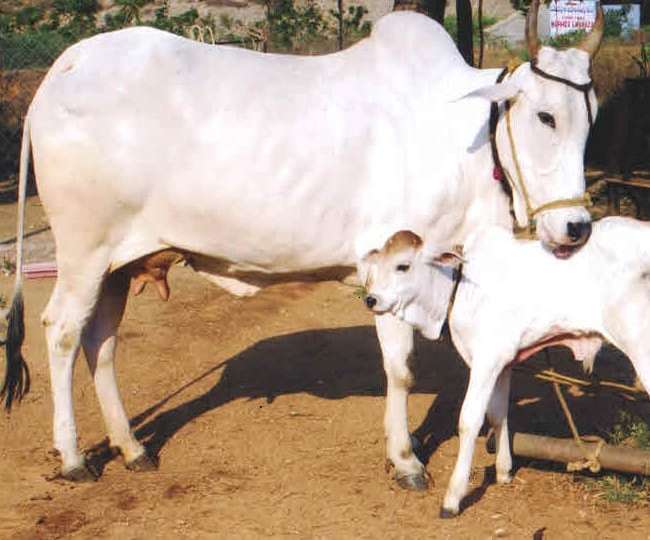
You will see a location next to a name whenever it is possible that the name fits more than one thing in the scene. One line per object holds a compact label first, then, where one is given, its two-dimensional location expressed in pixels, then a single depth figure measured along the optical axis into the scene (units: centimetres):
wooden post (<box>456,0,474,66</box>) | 945
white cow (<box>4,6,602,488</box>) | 518
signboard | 1426
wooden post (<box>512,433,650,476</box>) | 475
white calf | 443
